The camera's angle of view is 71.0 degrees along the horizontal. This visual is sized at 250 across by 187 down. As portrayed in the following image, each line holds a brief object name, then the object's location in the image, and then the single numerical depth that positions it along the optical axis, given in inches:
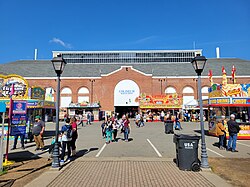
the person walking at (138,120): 832.8
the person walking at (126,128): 427.2
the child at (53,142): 266.1
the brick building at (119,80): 1455.5
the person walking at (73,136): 293.4
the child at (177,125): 692.4
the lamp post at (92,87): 1493.4
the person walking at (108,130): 417.9
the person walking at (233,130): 330.6
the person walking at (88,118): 951.2
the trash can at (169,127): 582.2
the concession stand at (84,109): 1227.2
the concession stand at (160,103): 1264.8
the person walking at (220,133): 350.7
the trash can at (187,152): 228.1
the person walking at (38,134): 346.3
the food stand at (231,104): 484.4
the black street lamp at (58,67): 250.6
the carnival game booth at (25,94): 480.6
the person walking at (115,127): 439.7
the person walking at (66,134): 265.0
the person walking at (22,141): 358.9
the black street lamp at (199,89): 233.9
